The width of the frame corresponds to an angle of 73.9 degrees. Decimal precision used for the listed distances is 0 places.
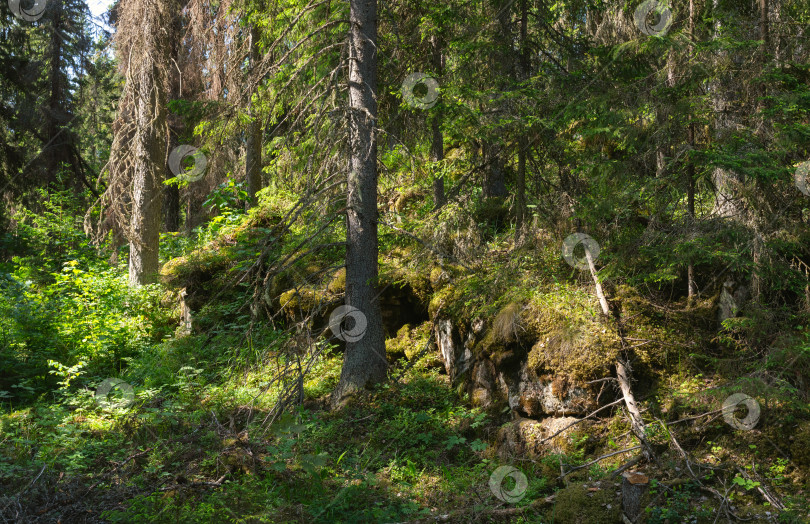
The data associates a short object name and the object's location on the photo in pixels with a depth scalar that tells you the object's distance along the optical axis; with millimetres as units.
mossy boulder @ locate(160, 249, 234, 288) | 11359
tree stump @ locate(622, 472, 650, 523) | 4582
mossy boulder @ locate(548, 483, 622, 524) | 4711
